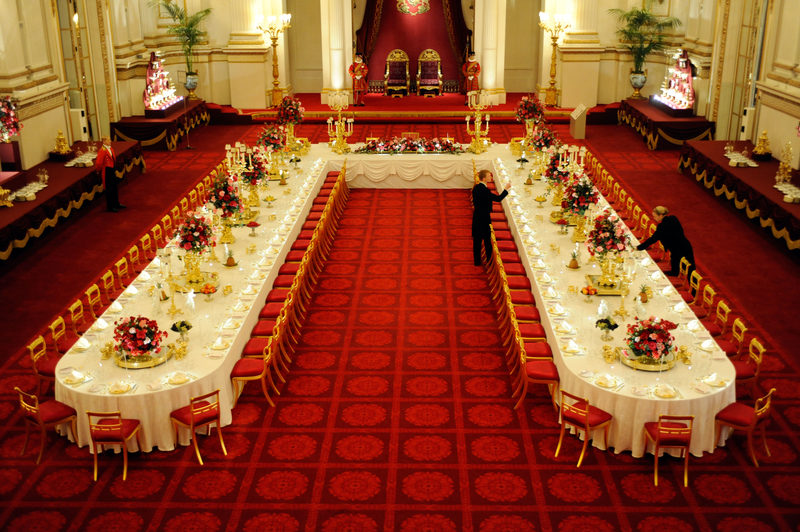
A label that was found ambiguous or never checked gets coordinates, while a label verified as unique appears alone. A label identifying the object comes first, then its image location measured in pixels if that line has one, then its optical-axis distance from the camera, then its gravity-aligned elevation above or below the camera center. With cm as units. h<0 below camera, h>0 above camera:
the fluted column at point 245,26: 2206 -35
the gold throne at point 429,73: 2427 -175
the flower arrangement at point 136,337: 708 -271
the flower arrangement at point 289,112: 1534 -179
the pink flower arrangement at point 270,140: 1342 -203
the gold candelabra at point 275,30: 2205 -46
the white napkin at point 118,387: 689 -304
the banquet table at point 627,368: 679 -302
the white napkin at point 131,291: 883 -290
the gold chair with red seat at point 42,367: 763 -325
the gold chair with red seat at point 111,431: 664 -330
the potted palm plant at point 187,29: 2105 -40
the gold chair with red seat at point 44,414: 691 -330
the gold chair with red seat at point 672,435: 655 -330
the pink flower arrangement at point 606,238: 842 -225
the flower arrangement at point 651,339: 694 -270
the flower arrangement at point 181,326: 767 -284
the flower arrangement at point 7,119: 1225 -153
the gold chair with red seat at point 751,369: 741 -320
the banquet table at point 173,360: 696 -303
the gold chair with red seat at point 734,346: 789 -314
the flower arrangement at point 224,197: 958 -208
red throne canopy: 2403 -60
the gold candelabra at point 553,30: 2206 -48
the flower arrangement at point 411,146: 1571 -249
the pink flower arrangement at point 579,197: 977 -214
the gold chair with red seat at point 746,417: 677 -327
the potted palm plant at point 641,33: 2131 -55
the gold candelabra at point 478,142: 1563 -242
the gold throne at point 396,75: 2433 -180
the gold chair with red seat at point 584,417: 680 -329
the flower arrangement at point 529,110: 1630 -190
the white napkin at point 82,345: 763 -299
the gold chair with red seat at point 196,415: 691 -332
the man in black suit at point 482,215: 1116 -270
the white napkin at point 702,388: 678 -301
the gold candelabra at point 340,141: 1572 -241
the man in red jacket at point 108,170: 1373 -256
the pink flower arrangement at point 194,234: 853 -223
